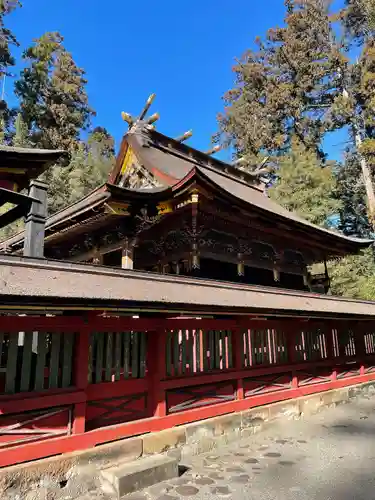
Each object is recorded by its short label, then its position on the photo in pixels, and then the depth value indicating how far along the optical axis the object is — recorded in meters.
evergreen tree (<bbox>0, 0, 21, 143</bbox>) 36.16
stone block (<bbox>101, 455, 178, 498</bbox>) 4.42
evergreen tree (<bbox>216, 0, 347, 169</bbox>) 30.95
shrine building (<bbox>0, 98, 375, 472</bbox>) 4.57
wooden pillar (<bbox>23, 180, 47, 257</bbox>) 6.51
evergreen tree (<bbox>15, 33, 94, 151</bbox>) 34.62
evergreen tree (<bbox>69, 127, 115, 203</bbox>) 27.11
